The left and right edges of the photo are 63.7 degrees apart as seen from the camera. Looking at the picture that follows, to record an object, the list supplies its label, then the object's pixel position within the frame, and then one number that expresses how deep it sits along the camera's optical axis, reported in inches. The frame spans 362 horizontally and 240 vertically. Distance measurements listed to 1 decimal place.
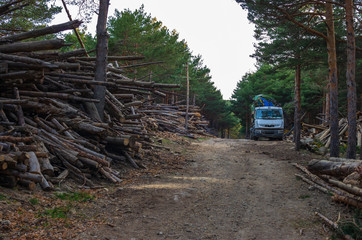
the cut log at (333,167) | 253.8
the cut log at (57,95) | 329.1
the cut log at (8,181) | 209.3
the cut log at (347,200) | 226.8
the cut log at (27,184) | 216.1
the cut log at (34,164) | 220.7
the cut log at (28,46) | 311.9
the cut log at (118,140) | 356.2
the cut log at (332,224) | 184.3
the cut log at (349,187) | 218.2
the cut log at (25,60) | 297.6
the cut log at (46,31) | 328.5
